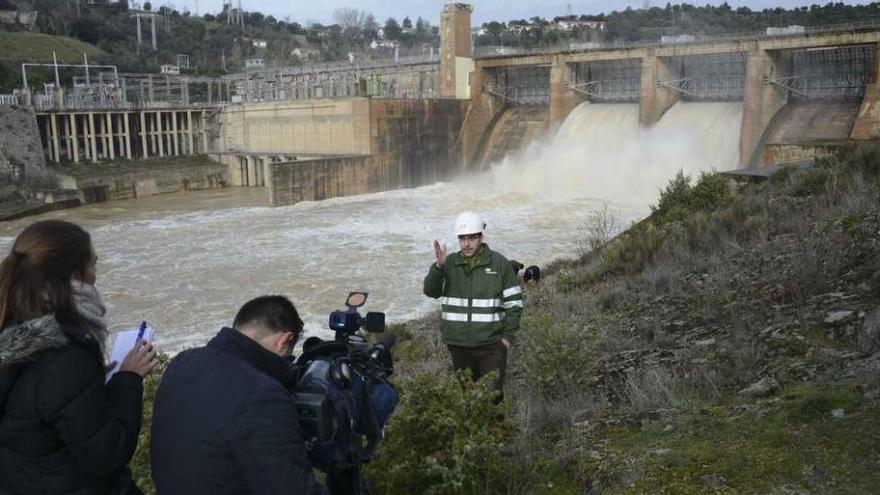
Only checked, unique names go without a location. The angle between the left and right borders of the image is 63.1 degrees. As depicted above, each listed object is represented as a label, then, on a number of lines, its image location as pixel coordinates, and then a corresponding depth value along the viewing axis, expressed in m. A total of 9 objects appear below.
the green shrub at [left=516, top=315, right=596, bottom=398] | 4.98
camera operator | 1.99
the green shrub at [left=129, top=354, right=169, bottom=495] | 3.53
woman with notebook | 2.04
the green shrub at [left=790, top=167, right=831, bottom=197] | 10.28
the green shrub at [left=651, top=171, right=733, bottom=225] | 11.78
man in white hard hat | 4.56
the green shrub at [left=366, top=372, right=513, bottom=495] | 2.90
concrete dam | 22.47
